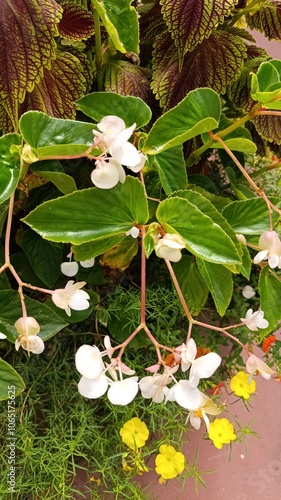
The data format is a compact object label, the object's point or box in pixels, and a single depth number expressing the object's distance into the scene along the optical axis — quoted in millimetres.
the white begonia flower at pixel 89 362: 360
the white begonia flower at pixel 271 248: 423
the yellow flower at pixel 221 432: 573
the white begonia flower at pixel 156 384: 393
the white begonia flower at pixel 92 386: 367
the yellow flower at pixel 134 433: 535
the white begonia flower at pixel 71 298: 403
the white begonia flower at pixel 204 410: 429
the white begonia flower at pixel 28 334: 388
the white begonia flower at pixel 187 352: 373
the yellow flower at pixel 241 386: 602
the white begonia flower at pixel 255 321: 470
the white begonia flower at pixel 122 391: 370
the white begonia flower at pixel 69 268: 491
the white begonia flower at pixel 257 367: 456
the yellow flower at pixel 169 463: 545
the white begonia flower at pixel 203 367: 368
